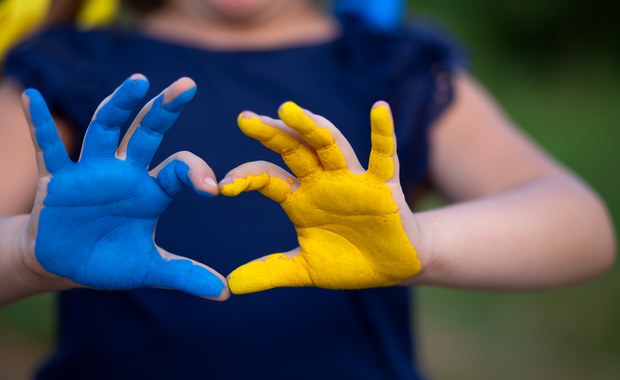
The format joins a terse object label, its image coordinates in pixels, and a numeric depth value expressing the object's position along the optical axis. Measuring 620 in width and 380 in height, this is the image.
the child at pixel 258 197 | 0.65
